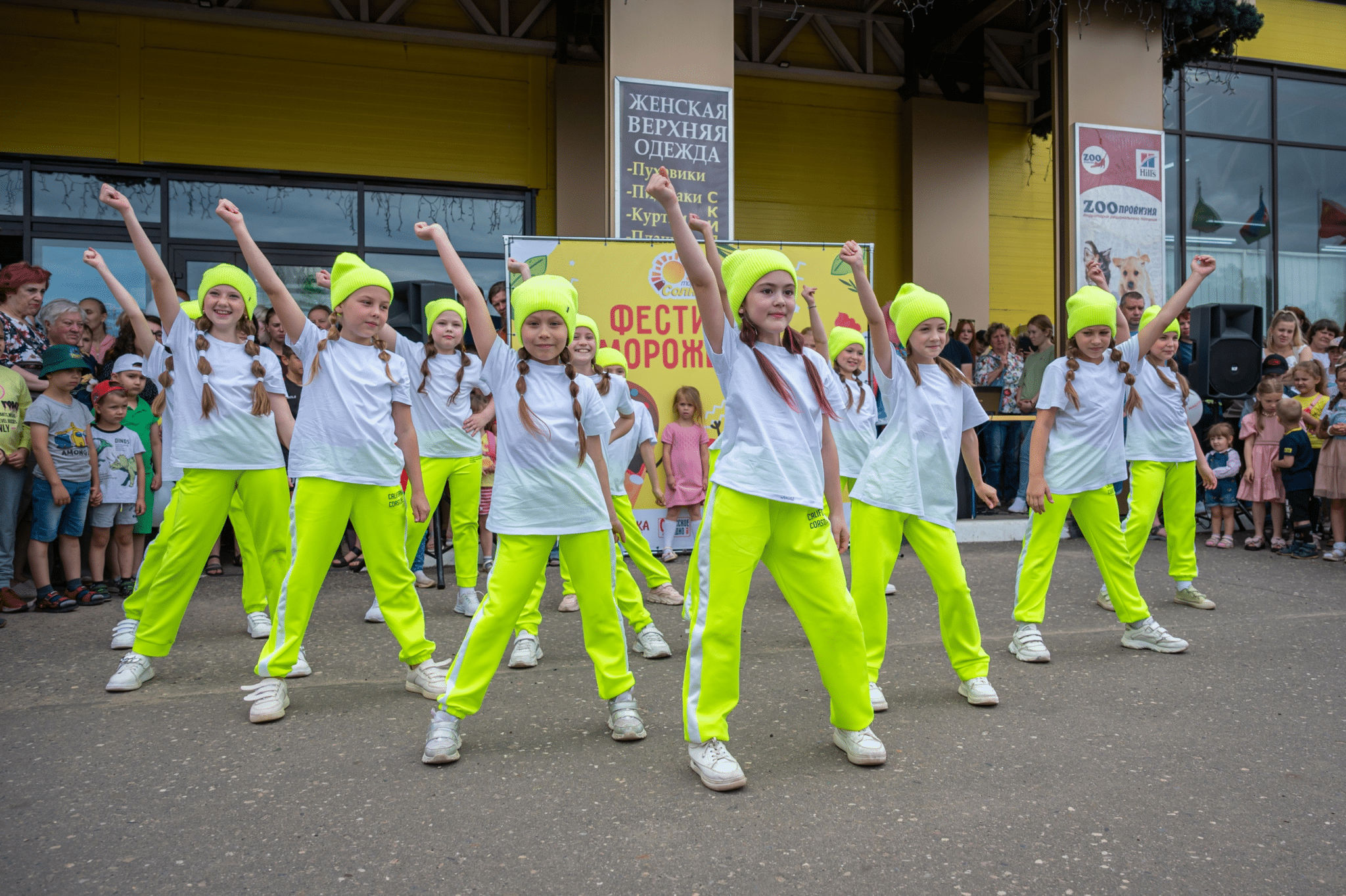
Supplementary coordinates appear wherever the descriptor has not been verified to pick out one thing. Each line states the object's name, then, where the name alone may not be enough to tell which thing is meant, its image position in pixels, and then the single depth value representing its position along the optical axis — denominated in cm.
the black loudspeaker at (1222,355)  1044
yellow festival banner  855
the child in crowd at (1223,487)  931
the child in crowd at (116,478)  702
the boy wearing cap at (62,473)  652
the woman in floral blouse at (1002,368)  1231
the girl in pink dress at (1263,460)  904
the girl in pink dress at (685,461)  841
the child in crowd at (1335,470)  839
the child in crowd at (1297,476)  883
